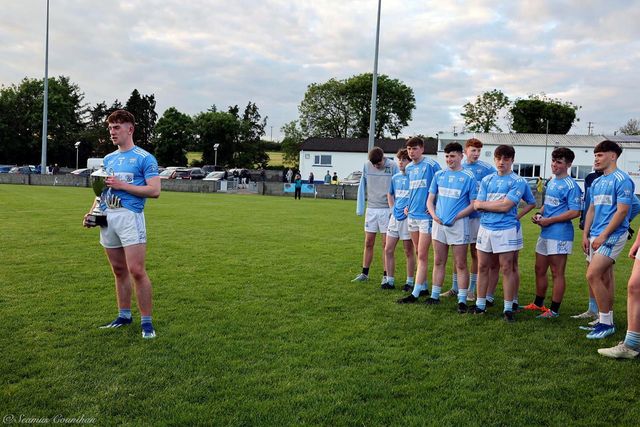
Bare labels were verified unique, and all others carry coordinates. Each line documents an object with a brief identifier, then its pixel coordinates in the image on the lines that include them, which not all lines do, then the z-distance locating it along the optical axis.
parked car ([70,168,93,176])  44.86
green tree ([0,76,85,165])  63.69
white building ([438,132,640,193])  39.47
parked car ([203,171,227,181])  44.67
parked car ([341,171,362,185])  39.97
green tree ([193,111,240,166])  64.81
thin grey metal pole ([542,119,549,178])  42.59
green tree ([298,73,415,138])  70.25
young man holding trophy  4.67
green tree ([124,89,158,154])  76.56
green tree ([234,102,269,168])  67.12
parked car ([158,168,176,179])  46.12
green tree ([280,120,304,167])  69.62
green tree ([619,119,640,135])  70.74
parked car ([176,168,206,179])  46.50
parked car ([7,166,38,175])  51.52
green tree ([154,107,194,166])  65.62
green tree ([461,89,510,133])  68.69
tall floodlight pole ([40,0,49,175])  38.56
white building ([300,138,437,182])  50.94
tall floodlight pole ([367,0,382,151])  24.37
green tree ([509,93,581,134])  68.88
